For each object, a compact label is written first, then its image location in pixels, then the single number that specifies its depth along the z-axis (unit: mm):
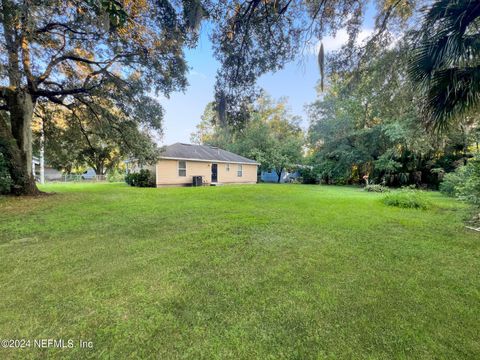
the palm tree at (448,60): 3131
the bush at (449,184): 8742
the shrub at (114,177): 22016
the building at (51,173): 28742
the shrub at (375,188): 12627
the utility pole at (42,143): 10836
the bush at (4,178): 7017
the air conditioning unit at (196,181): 15359
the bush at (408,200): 6725
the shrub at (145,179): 14070
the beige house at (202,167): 14078
